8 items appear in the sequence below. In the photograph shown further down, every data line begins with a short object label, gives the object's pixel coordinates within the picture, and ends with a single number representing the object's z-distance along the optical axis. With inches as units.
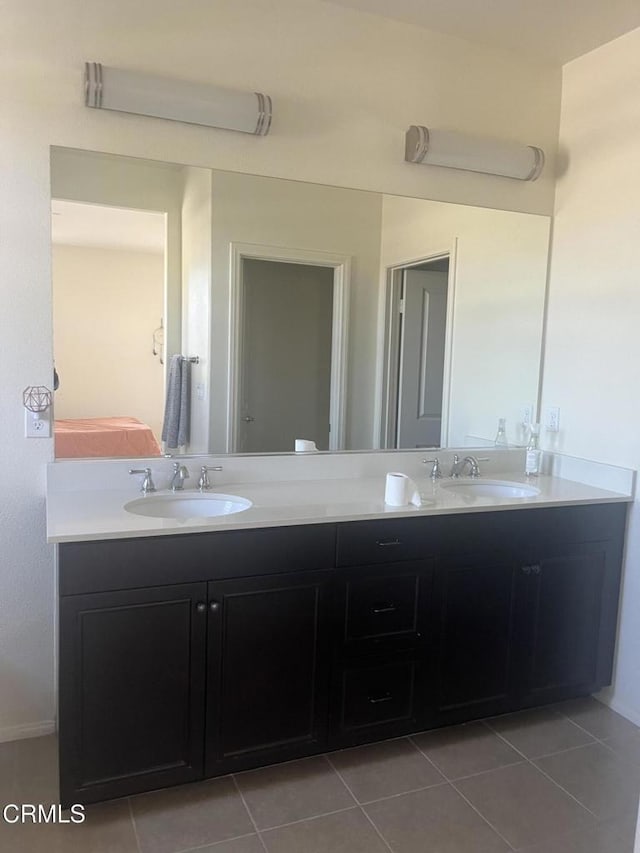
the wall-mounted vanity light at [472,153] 99.3
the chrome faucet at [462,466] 111.8
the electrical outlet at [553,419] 113.8
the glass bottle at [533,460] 113.8
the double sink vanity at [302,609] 72.6
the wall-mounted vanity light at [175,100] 81.4
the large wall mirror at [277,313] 88.1
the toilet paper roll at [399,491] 87.0
